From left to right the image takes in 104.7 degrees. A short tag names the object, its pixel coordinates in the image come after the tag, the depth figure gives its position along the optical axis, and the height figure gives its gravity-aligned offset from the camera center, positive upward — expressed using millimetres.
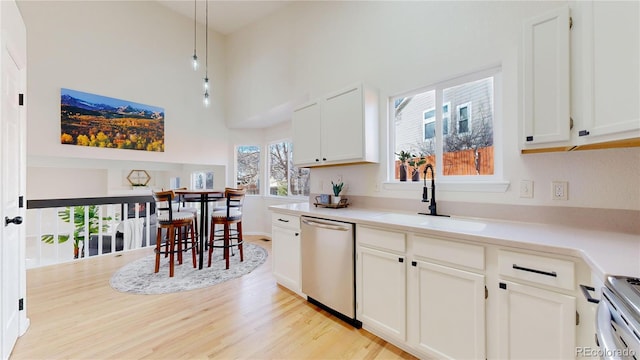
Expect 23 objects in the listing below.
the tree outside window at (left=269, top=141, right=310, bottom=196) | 4591 +124
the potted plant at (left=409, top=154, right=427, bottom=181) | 2244 +129
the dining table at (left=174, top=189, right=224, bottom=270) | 3148 -219
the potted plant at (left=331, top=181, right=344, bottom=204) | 2719 -129
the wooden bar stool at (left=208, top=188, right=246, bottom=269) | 3246 -488
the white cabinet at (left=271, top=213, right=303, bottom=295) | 2496 -747
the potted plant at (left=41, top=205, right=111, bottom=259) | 3711 -678
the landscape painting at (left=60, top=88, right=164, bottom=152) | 3570 +936
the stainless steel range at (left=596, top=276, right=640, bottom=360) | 673 -418
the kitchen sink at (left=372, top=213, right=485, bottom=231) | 1598 -302
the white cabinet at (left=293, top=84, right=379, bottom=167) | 2375 +551
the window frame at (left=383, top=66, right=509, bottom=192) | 1838 +242
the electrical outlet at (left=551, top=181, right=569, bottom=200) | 1543 -66
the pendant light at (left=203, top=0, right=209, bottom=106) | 4941 +2585
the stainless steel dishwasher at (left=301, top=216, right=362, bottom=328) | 1996 -743
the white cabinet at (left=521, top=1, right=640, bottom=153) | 1079 +514
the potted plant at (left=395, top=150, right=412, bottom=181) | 2352 +185
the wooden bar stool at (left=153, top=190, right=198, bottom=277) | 2945 -498
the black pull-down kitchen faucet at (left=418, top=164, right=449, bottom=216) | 2053 -128
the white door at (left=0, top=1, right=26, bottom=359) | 1542 +56
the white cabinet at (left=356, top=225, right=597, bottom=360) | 1122 -657
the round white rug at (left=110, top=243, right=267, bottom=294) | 2680 -1144
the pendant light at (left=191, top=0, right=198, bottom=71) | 4686 +2948
